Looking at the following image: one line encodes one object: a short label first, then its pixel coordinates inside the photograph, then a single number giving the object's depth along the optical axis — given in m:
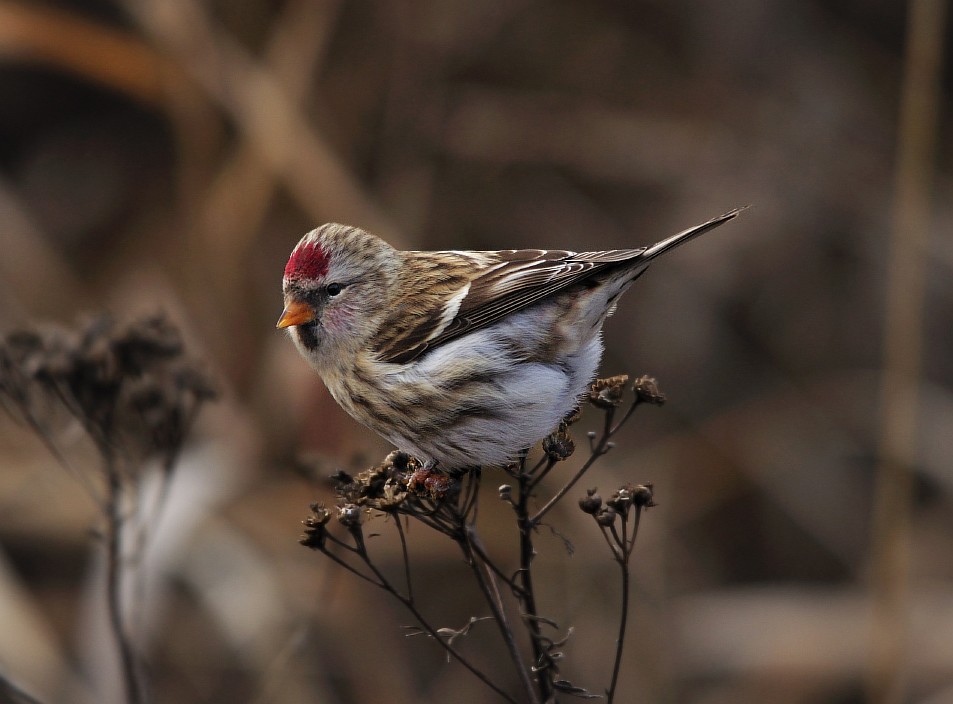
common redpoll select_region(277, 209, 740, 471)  5.78
